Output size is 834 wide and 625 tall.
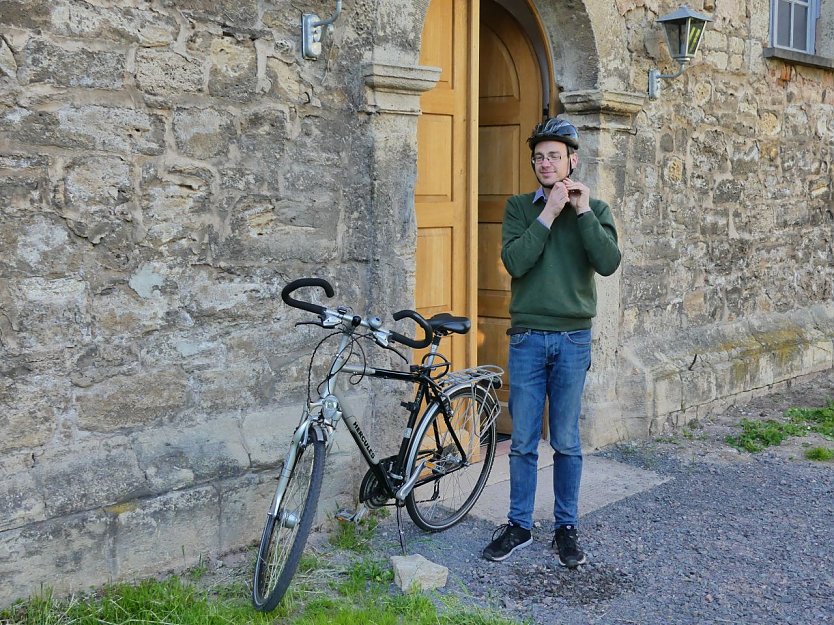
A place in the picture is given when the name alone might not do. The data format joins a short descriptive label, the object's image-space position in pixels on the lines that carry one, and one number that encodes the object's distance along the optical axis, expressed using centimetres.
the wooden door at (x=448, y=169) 513
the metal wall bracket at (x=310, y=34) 423
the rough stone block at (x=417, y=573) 368
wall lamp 605
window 779
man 391
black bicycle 345
